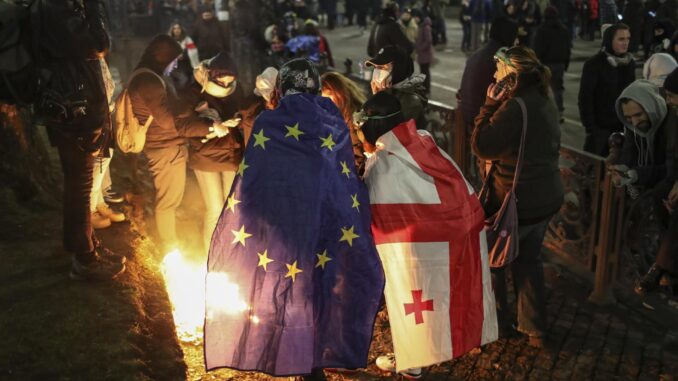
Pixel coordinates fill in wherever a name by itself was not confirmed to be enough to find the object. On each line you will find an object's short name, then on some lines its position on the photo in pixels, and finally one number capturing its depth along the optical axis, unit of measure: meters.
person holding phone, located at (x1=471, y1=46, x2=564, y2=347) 5.08
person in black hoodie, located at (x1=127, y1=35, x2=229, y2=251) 6.38
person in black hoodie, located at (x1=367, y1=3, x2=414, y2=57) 13.83
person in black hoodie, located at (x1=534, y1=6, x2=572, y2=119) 12.67
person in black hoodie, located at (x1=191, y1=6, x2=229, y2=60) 16.52
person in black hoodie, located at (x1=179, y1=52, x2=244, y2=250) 6.45
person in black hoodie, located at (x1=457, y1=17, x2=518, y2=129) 7.07
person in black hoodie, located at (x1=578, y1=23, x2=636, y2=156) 8.37
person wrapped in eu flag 4.41
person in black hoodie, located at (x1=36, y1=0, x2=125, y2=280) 5.00
